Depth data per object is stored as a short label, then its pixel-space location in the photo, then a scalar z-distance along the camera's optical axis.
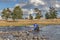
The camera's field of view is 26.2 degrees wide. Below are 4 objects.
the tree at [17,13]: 76.46
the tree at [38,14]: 84.23
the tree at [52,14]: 88.25
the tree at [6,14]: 79.06
